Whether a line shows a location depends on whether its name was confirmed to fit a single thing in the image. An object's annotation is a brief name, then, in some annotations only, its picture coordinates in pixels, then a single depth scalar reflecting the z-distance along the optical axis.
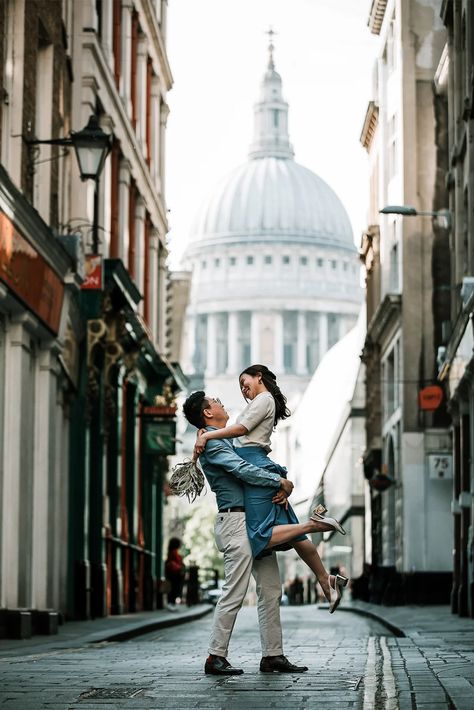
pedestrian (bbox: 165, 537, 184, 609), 37.47
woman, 10.76
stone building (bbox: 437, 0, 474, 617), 29.19
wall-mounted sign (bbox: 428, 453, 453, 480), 46.44
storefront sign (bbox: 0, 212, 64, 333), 18.44
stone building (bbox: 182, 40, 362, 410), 196.62
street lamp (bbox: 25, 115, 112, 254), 20.41
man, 10.80
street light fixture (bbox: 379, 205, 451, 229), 29.70
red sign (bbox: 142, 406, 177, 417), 38.06
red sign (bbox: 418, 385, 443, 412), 45.06
